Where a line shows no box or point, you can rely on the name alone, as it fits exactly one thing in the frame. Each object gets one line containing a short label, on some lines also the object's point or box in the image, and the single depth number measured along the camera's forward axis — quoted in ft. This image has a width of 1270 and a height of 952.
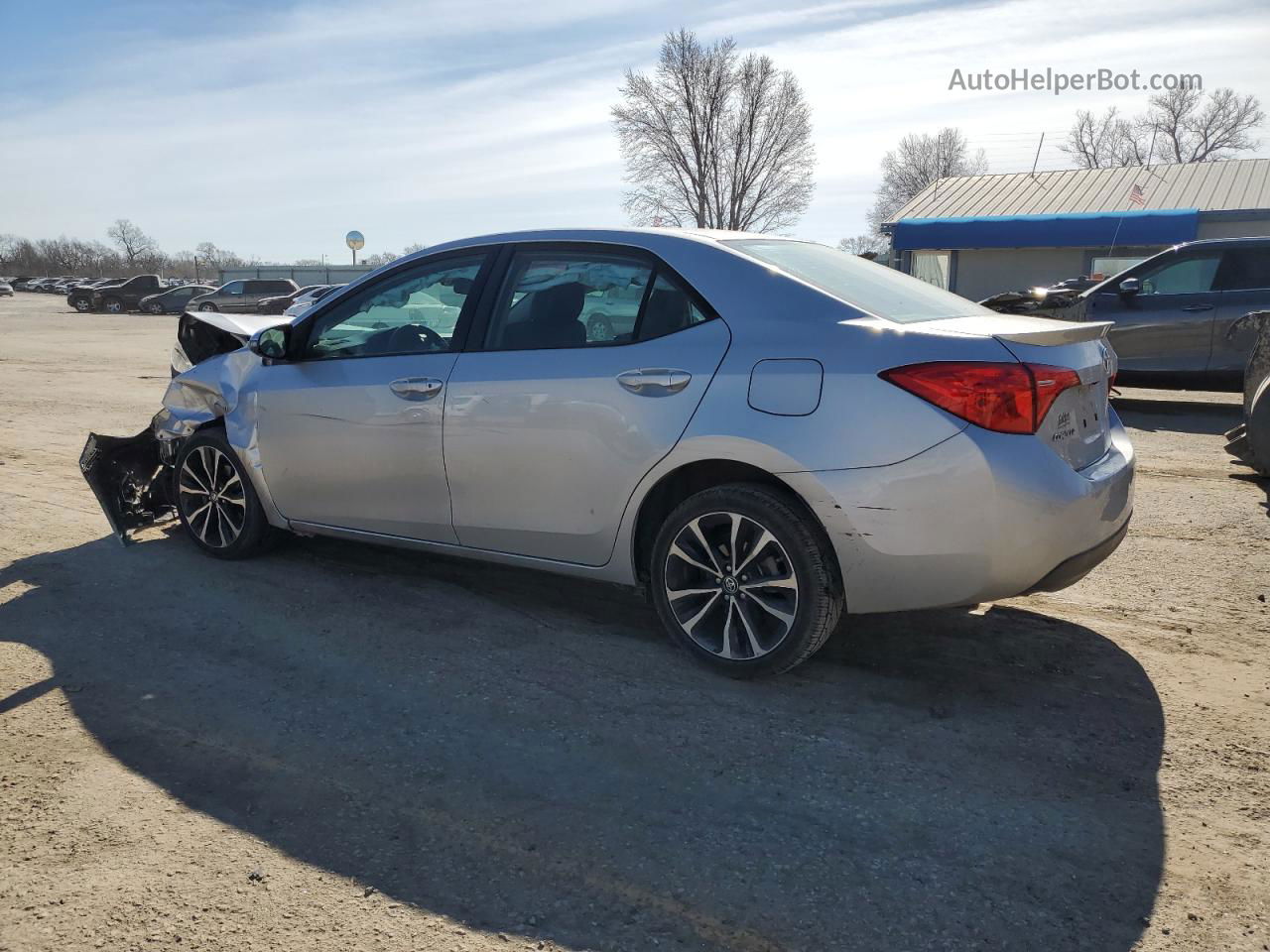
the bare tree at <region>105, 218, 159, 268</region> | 384.47
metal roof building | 83.76
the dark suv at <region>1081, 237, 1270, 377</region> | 34.22
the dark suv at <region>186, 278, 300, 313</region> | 132.05
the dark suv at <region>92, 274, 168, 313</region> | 159.07
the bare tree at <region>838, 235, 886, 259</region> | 155.47
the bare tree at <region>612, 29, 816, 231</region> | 176.35
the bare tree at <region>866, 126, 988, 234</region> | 230.89
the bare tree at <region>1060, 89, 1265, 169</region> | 198.29
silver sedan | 10.94
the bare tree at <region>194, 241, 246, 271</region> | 400.88
